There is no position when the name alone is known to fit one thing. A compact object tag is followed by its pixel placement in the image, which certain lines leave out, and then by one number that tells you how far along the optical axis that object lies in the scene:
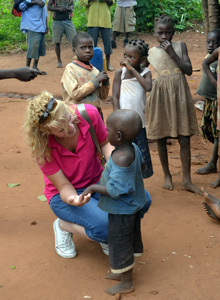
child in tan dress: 4.25
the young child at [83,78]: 4.18
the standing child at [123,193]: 2.76
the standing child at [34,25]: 9.06
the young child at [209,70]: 4.36
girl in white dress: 4.04
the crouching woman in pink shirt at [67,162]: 3.05
